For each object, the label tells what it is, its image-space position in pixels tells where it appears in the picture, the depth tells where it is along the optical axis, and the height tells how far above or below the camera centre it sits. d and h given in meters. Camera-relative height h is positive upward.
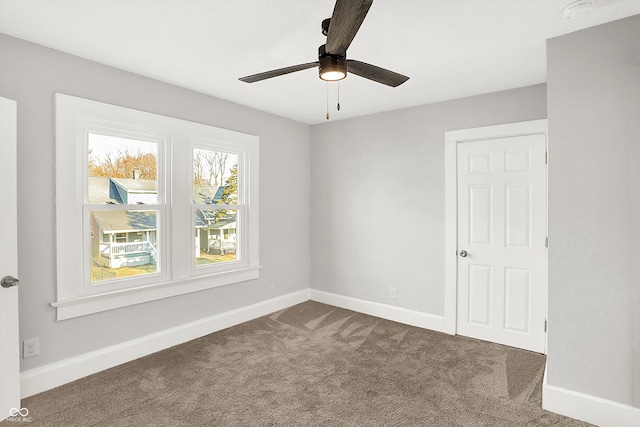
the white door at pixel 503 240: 3.26 -0.29
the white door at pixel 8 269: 2.16 -0.37
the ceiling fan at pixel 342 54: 1.35 +0.78
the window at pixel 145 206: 2.66 +0.04
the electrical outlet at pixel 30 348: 2.43 -0.97
